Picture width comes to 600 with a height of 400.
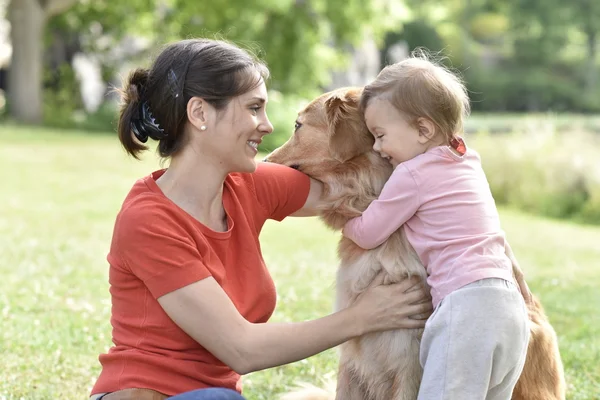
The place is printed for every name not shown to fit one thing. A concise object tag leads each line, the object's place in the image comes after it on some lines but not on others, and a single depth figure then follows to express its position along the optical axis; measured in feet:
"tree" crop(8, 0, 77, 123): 70.59
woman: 9.77
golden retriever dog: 10.32
